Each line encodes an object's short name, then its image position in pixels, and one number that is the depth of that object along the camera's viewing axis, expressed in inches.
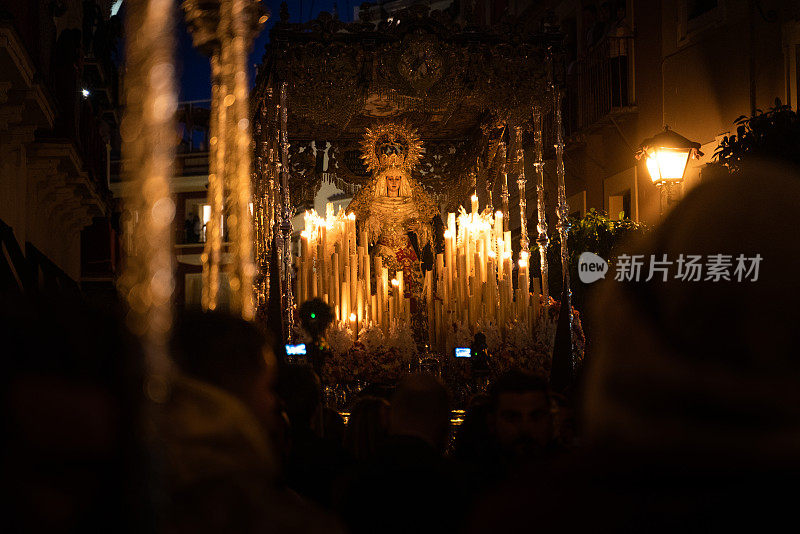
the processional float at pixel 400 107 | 374.3
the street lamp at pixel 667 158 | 336.5
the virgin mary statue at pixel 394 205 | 492.4
